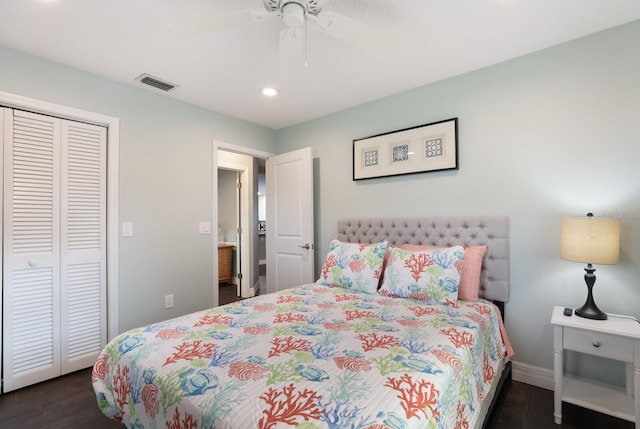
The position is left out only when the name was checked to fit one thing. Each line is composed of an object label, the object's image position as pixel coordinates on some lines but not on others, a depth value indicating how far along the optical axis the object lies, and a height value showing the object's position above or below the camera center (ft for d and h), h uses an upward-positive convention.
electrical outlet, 9.66 -2.63
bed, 3.26 -1.94
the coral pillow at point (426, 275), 6.88 -1.37
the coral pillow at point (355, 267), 7.98 -1.35
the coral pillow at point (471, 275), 7.26 -1.41
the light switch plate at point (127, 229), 8.79 -0.30
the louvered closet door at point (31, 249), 7.13 -0.73
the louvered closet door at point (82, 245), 7.95 -0.70
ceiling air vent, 8.47 +3.93
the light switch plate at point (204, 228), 10.61 -0.34
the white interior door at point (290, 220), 11.26 -0.09
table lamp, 5.75 -0.55
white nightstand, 5.39 -2.54
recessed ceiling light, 9.45 +3.98
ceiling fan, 4.89 +3.24
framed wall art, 8.65 +2.04
